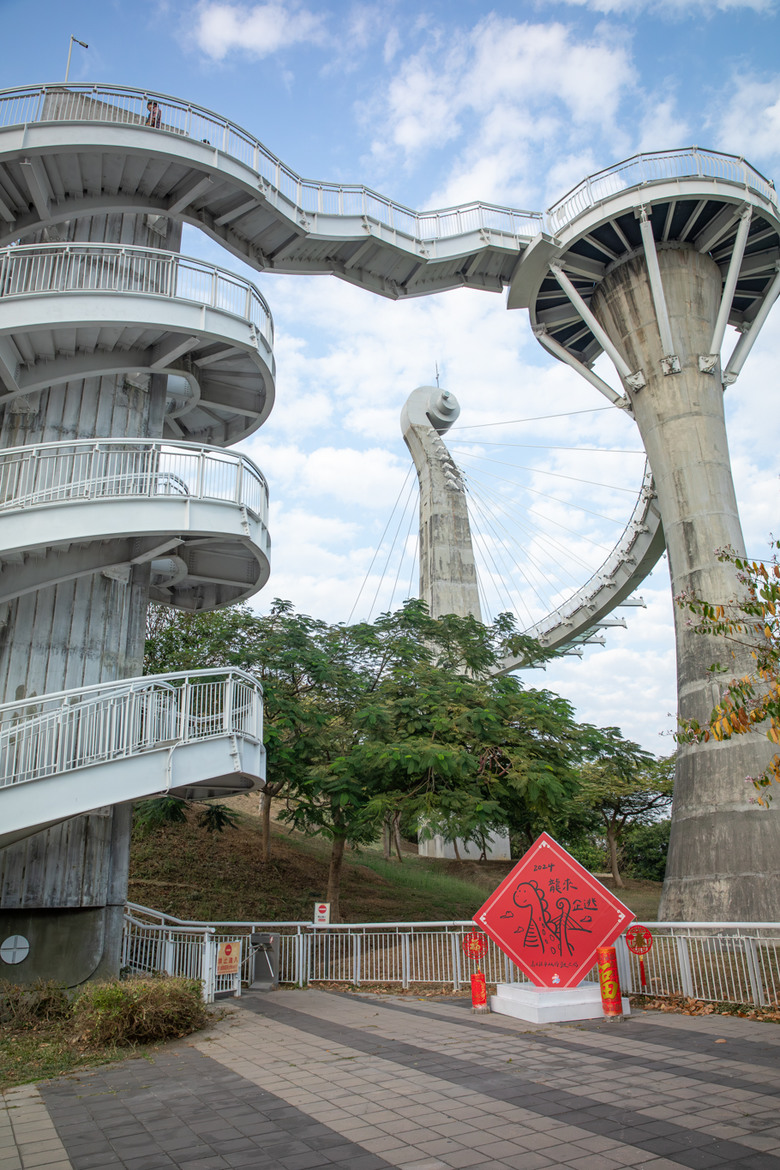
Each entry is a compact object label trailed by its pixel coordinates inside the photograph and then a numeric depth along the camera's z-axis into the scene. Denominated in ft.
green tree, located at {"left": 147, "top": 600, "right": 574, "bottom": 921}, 54.75
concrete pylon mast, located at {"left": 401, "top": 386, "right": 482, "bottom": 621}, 116.98
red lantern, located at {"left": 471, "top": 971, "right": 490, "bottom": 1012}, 36.24
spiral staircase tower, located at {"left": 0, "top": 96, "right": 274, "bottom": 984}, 39.96
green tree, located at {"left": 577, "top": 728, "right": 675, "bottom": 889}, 108.58
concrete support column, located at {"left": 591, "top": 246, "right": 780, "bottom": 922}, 58.13
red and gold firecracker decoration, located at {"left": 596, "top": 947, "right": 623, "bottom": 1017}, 33.22
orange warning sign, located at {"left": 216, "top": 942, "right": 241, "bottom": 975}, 43.96
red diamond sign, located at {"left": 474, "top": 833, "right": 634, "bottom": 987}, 34.83
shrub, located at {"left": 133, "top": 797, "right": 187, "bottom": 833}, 60.18
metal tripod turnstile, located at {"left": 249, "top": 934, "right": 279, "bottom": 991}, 49.14
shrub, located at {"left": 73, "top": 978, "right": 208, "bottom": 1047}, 31.24
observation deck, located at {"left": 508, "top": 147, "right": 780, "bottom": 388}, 74.28
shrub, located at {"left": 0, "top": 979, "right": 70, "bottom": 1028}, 36.63
